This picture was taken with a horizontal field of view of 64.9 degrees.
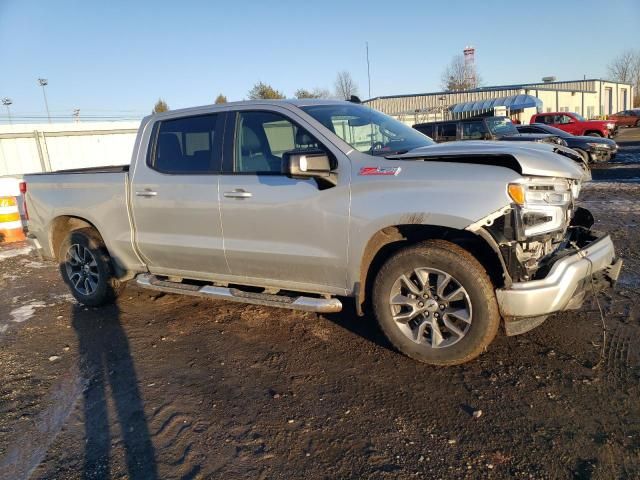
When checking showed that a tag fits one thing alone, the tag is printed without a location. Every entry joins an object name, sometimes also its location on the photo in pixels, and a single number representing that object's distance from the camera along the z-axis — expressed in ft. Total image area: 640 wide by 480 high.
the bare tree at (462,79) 221.42
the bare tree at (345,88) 149.95
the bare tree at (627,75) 273.54
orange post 30.50
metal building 153.89
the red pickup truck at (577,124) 81.00
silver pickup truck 10.85
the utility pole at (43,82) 169.87
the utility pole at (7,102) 172.83
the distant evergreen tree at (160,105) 157.08
